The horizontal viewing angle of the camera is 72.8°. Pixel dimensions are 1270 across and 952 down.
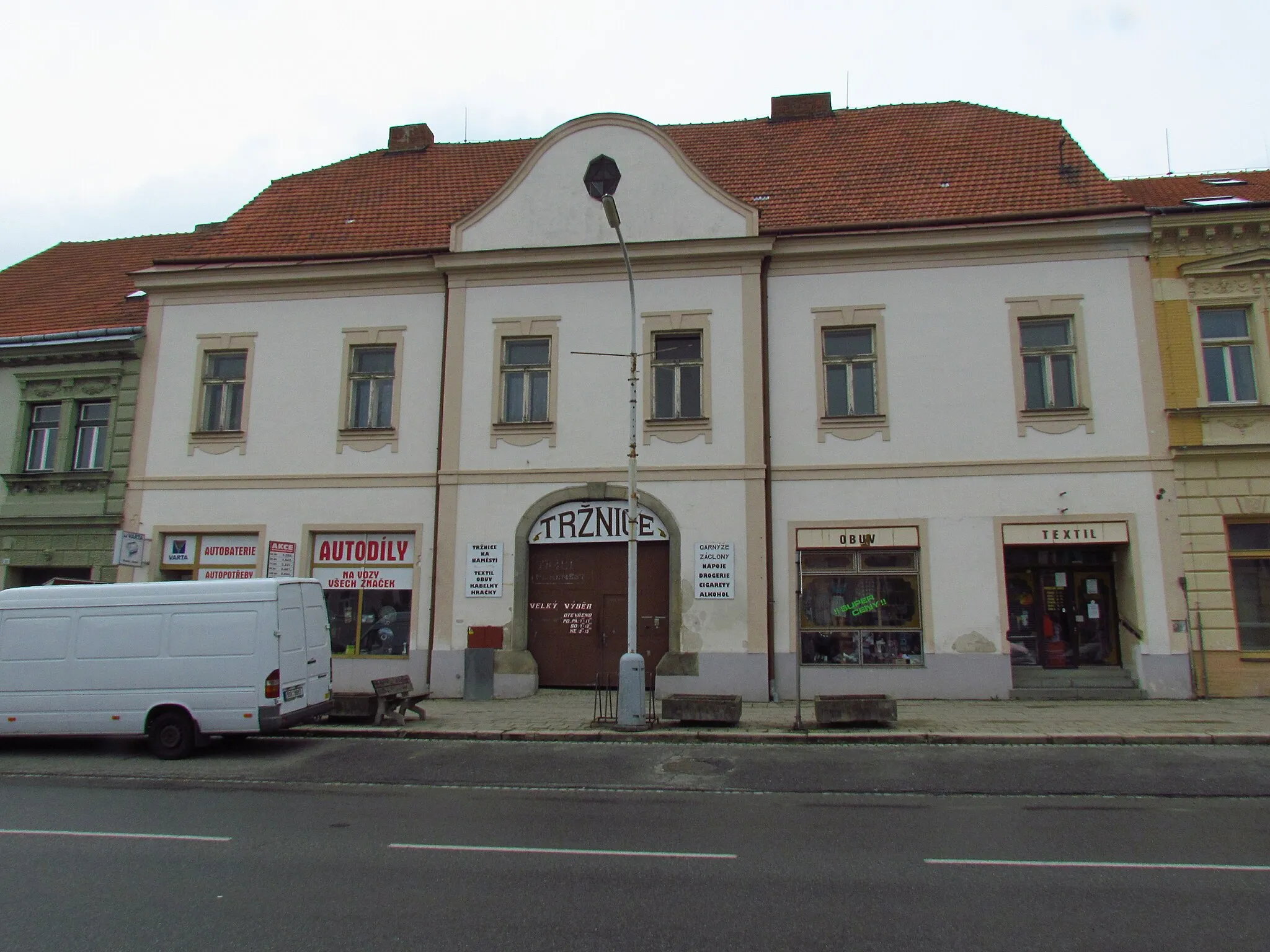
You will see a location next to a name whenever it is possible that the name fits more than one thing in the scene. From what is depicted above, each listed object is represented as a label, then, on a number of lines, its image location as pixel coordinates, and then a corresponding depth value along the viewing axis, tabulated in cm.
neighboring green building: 1712
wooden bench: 1294
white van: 1100
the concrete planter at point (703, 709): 1217
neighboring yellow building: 1416
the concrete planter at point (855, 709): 1183
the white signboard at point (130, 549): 1502
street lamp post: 1212
